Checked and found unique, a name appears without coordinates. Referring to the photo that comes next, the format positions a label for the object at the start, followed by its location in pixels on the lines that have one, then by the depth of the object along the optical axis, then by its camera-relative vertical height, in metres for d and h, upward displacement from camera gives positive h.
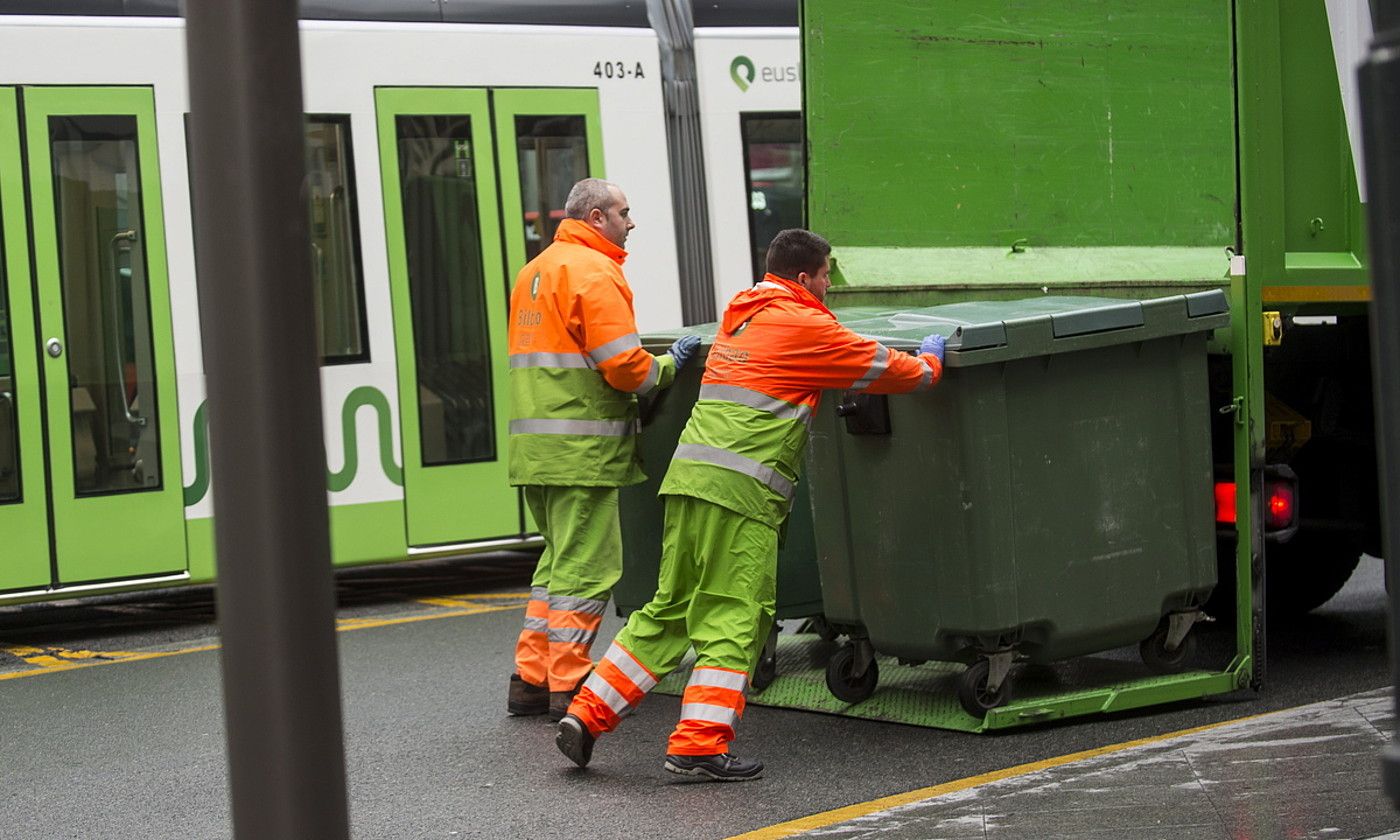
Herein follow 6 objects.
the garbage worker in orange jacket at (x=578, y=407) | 12.27 -0.75
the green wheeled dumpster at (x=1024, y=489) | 11.24 -1.03
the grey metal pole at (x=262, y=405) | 5.21 -0.29
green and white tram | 16.53 -0.16
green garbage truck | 12.45 -0.12
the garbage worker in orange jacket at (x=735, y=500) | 10.91 -0.96
